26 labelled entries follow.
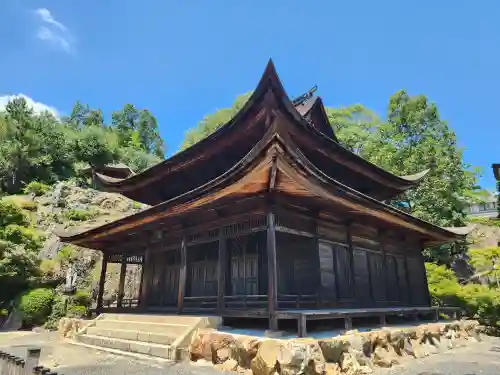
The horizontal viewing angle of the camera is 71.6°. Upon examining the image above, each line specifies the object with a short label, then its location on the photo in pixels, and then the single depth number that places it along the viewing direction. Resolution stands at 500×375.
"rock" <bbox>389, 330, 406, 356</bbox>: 9.08
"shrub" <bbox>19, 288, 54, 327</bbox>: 20.00
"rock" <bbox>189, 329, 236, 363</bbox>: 8.00
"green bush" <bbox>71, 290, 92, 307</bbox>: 21.54
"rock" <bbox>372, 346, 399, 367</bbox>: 8.23
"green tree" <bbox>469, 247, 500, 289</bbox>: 23.97
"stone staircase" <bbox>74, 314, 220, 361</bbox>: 8.67
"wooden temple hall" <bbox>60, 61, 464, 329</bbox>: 8.75
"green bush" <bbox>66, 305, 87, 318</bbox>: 20.42
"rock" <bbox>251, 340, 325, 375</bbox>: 6.50
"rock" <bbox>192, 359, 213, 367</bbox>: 8.14
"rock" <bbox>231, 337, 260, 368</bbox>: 7.34
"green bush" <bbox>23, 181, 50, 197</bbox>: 37.75
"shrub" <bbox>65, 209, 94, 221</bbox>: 32.44
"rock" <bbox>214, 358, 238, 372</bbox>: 7.60
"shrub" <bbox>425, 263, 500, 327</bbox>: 19.67
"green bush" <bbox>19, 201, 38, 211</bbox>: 33.54
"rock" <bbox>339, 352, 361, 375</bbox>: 7.29
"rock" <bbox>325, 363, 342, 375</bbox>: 6.97
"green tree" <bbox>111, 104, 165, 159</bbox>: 78.44
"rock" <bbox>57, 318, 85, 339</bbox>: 12.98
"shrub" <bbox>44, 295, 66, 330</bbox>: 19.89
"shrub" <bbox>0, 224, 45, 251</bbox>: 23.80
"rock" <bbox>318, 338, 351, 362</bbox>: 7.27
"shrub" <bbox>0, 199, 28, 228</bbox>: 26.48
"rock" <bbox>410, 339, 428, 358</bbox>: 9.80
